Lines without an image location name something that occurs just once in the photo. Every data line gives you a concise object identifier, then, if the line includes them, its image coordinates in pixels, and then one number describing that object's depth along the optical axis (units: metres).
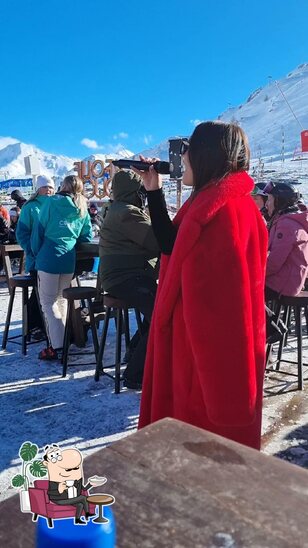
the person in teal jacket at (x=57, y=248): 4.48
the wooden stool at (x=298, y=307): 3.72
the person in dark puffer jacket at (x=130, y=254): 3.60
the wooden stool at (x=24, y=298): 4.73
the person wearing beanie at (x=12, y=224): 9.65
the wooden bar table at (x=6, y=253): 6.05
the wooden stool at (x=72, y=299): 4.19
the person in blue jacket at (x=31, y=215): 4.91
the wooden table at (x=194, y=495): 0.87
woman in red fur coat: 1.94
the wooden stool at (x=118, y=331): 3.68
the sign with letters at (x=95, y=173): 19.87
